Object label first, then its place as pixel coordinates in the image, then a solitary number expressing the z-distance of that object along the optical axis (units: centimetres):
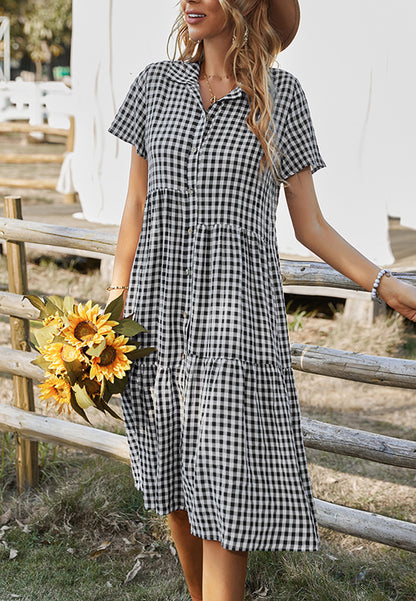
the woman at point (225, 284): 206
